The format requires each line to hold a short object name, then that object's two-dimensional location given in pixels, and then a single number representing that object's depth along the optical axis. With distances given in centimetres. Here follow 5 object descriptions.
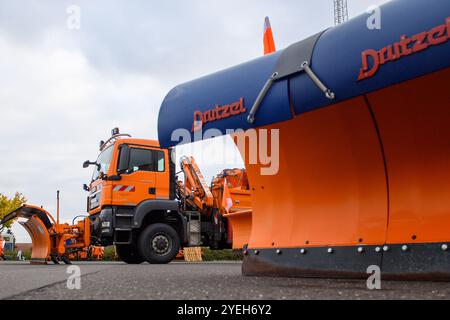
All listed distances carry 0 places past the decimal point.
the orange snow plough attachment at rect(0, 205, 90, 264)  1075
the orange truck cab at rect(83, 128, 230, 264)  967
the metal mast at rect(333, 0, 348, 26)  2823
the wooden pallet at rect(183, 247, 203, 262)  1597
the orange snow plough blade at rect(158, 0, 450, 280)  280
